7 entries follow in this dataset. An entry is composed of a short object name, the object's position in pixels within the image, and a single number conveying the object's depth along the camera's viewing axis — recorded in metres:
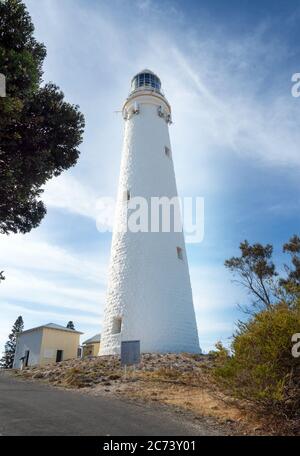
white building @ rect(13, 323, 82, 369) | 32.16
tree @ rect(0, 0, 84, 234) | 9.55
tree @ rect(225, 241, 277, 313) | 24.22
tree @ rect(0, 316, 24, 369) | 63.06
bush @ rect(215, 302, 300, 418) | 6.65
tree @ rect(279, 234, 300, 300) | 22.81
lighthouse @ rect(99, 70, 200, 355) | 16.62
